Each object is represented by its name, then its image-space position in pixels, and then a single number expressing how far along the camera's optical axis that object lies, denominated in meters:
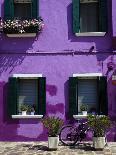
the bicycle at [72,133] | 14.23
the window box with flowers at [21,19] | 15.10
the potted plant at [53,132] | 13.08
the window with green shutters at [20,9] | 15.44
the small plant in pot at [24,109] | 15.35
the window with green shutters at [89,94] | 15.16
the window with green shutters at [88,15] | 15.30
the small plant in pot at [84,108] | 15.24
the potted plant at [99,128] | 12.89
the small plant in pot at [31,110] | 15.40
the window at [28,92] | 15.64
